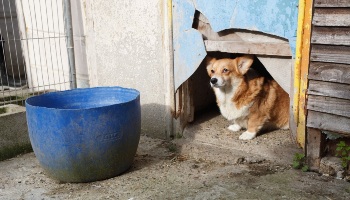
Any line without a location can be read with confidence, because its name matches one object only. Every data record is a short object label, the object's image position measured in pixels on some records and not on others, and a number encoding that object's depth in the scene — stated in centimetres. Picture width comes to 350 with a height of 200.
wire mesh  524
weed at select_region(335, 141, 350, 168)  319
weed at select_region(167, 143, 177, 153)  414
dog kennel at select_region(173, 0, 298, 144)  337
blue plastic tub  319
